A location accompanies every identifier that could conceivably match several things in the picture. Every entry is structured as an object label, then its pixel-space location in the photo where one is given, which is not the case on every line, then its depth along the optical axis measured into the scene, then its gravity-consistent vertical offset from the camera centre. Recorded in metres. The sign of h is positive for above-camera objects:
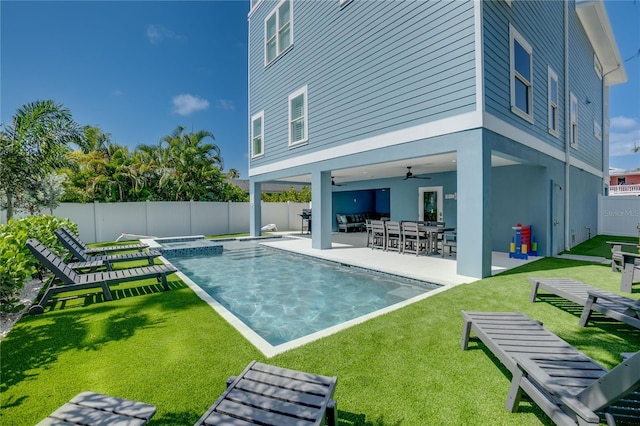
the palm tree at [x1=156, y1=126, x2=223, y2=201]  18.05 +2.64
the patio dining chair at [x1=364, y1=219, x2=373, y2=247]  11.19 -0.85
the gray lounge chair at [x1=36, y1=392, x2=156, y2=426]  1.80 -1.29
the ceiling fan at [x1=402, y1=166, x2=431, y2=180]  11.28 +1.23
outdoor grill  17.53 -0.71
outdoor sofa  17.97 -0.99
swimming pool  4.85 -1.83
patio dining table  9.09 -0.88
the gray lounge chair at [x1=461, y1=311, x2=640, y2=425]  1.61 -1.25
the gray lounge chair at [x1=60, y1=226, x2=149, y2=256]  7.77 -1.25
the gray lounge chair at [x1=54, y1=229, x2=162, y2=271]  6.98 -1.22
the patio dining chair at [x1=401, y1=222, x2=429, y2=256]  9.10 -1.06
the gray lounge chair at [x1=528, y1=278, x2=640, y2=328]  3.57 -1.29
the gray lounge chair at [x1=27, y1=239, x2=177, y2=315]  4.84 -1.28
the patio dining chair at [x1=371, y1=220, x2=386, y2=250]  10.39 -1.07
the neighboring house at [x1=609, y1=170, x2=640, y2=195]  31.62 +2.91
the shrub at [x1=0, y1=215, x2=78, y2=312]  4.08 -0.72
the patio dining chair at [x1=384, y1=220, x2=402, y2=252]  9.80 -1.06
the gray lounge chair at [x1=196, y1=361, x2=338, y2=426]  1.83 -1.30
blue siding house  6.41 +2.85
